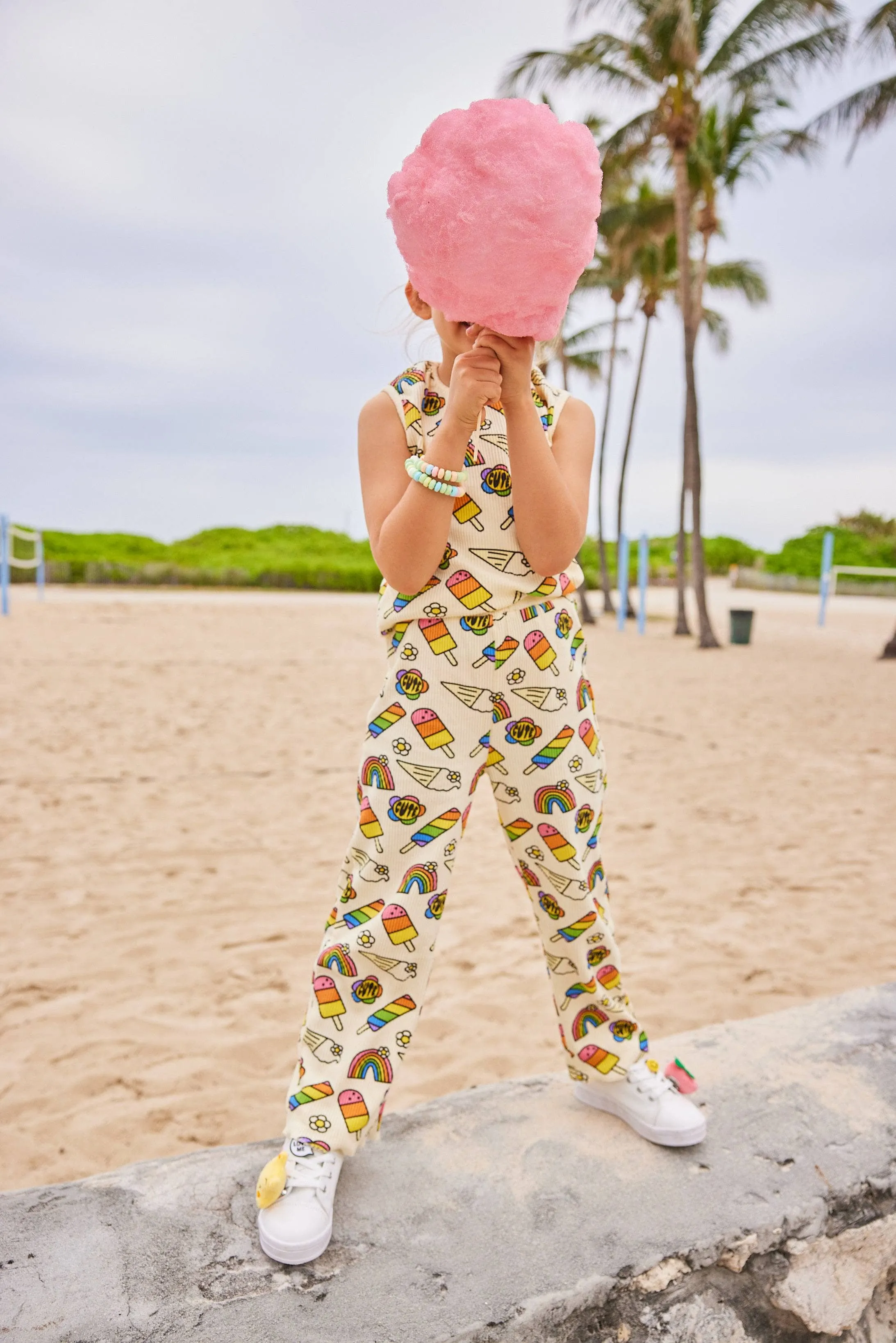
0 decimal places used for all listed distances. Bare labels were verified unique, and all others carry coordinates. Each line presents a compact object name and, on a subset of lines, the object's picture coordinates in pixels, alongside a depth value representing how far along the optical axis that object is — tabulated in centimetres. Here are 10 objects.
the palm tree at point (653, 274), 1866
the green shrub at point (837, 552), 3662
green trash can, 1449
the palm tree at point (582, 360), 1981
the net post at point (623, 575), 1752
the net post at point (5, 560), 1502
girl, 139
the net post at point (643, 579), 1683
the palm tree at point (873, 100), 1081
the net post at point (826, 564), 1664
